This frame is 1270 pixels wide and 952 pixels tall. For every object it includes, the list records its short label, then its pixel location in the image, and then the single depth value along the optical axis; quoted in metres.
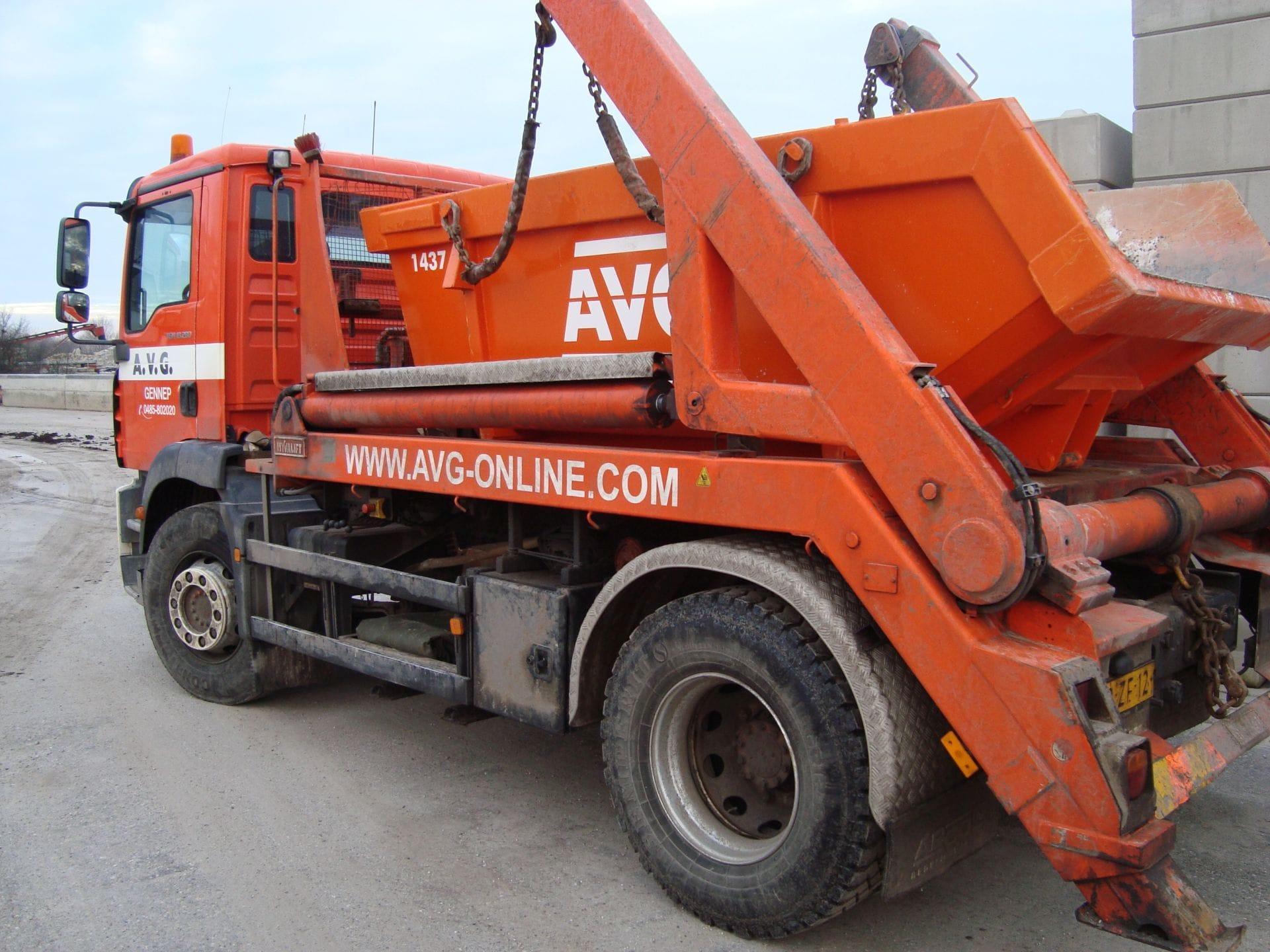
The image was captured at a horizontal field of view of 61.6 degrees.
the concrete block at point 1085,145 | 8.05
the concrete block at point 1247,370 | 7.83
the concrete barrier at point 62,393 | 29.14
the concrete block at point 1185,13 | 7.66
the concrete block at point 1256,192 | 7.73
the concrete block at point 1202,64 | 7.64
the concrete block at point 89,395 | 28.92
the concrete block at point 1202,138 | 7.72
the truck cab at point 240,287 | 5.56
